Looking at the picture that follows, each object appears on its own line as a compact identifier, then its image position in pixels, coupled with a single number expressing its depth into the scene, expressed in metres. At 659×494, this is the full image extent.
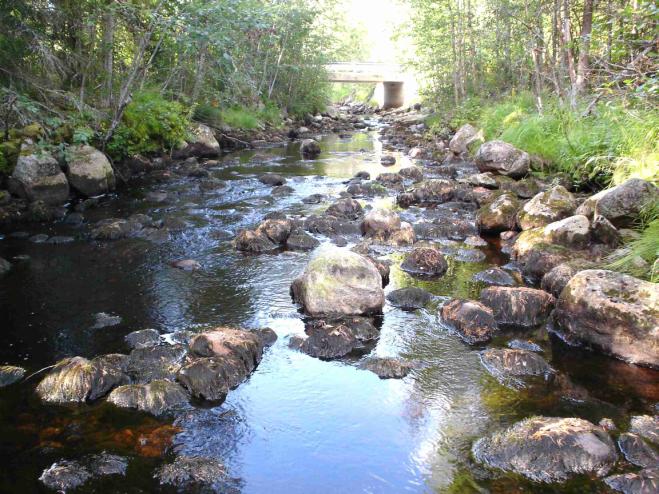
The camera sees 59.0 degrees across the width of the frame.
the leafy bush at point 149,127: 14.16
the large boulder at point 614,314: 5.83
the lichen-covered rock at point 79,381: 5.18
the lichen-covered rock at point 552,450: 4.28
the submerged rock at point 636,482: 3.99
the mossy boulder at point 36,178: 11.26
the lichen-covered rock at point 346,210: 11.54
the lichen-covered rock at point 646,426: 4.67
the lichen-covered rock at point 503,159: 13.24
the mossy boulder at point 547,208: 9.55
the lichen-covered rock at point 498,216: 10.24
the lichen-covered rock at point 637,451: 4.33
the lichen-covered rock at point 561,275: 7.34
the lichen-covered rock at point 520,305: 6.81
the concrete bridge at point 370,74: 40.44
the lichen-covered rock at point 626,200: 8.05
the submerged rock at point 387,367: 5.74
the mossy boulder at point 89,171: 12.23
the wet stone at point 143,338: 6.18
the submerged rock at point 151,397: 5.06
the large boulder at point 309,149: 20.01
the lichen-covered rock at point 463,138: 18.64
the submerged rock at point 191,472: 4.20
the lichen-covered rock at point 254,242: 9.52
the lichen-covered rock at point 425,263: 8.52
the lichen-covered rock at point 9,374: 5.44
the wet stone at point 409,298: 7.34
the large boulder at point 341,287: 6.94
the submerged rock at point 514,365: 5.68
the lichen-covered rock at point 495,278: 8.02
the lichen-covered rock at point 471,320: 6.45
